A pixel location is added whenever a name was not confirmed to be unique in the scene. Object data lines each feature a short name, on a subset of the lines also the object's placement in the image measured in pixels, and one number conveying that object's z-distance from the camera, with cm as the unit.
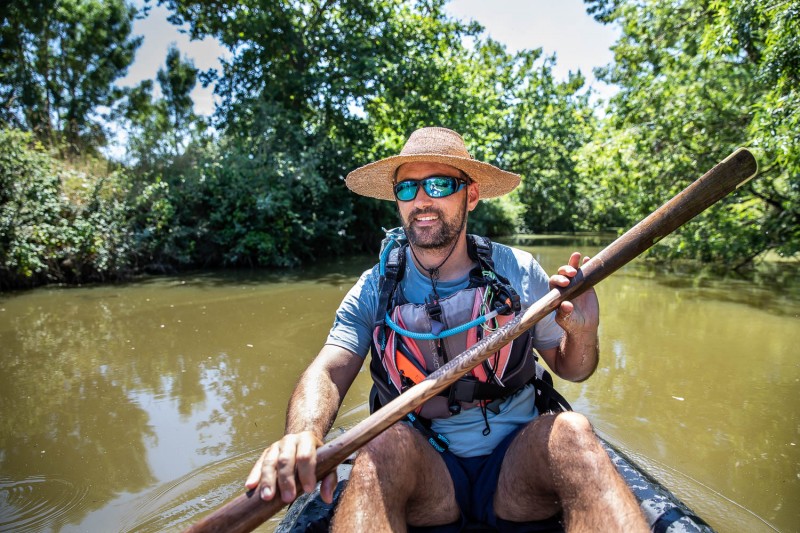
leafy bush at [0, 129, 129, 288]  824
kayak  161
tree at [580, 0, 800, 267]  791
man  148
